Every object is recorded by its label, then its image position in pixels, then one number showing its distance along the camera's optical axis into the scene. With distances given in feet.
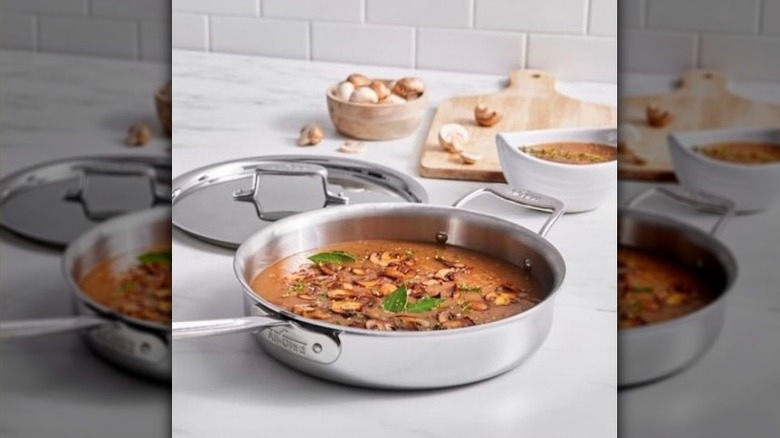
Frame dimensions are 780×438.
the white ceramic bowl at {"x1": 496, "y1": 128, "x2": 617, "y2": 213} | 6.21
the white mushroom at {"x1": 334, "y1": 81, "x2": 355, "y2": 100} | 6.95
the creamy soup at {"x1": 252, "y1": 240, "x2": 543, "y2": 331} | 5.07
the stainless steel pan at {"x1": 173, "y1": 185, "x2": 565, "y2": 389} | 4.37
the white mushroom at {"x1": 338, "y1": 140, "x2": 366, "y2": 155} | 6.78
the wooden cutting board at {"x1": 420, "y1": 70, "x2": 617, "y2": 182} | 6.55
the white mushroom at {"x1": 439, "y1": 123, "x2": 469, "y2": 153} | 6.66
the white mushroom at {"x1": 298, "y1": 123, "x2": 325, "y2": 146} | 6.86
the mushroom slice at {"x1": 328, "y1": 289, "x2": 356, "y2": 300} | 5.30
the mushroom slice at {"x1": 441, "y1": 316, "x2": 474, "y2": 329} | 4.91
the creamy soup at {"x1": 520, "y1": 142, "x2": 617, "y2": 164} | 6.43
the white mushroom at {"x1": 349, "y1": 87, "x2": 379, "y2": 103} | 6.91
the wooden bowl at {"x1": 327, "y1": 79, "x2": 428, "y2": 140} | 6.83
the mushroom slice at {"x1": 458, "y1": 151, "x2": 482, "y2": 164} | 6.57
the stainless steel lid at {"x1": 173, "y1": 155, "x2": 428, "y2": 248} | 6.13
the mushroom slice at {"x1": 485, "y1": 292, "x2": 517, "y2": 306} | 5.33
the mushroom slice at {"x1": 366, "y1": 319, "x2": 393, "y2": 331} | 4.83
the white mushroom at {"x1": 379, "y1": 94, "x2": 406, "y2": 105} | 6.92
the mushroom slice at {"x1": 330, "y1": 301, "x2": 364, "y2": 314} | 5.12
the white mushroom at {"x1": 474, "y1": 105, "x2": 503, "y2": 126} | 6.95
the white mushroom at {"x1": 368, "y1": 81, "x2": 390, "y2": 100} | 6.95
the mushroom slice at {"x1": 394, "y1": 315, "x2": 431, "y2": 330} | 4.90
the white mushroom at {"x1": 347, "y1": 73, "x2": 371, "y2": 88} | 7.02
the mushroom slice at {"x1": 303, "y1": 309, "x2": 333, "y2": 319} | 5.01
